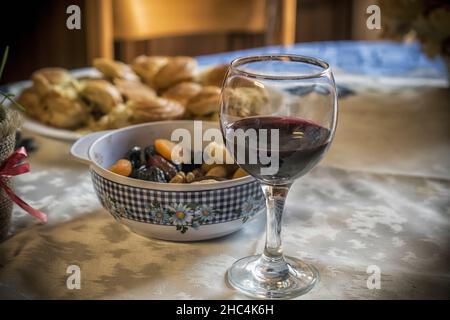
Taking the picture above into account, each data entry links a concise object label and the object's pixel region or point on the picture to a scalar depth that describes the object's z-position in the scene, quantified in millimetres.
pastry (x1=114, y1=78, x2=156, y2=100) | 1048
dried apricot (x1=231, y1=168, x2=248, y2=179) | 698
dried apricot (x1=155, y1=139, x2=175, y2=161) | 742
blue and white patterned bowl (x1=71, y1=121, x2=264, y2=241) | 644
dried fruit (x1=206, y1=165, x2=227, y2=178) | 710
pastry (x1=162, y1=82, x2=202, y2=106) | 1060
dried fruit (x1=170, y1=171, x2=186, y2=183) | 687
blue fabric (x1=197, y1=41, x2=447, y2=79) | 1514
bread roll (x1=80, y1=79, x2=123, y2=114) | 1041
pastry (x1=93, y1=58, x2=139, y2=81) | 1144
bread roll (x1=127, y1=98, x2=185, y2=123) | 980
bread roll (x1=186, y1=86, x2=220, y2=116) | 1019
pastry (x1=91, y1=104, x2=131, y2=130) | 1002
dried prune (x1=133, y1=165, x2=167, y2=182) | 681
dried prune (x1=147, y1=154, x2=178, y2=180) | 706
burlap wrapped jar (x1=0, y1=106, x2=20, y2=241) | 664
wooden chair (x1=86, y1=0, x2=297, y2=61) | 1713
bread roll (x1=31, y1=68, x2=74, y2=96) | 1100
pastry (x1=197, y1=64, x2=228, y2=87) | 1154
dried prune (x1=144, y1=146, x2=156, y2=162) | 757
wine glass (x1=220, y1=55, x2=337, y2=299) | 562
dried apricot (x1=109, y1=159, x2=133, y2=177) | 694
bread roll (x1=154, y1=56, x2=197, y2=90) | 1128
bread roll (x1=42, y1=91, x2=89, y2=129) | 1023
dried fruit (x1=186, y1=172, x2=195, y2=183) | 696
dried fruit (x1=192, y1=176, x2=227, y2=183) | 683
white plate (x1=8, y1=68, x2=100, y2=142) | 974
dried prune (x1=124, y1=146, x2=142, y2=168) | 757
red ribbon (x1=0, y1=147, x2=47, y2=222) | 664
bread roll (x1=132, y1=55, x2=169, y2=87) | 1162
